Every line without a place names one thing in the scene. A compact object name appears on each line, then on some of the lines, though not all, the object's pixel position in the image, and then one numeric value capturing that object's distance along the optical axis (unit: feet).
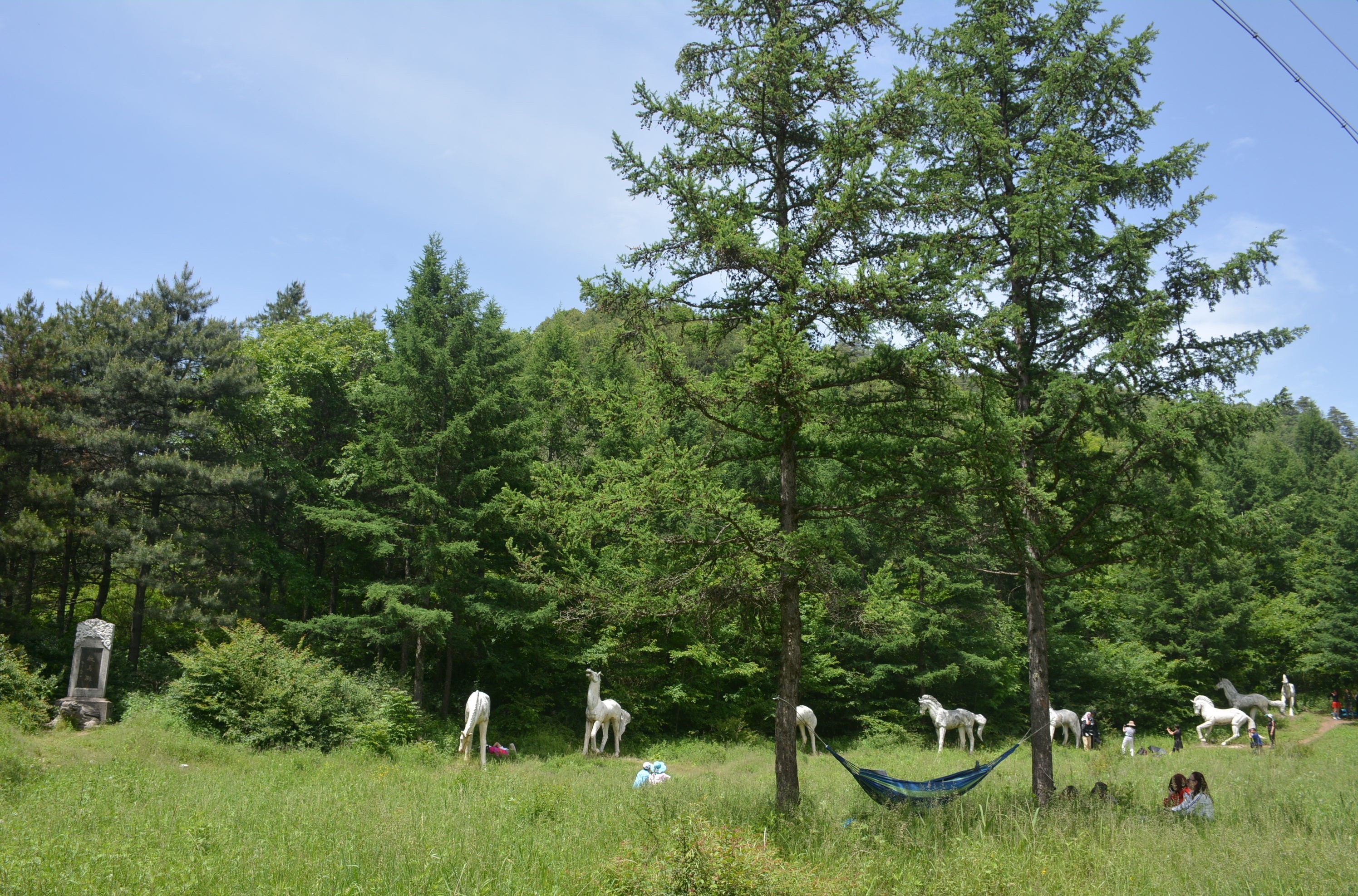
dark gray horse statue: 91.97
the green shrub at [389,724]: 50.37
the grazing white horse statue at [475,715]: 53.11
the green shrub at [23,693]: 48.78
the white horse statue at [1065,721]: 74.78
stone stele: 55.52
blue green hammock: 28.48
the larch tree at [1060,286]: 28.58
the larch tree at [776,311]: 25.67
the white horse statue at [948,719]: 72.49
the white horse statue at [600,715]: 59.72
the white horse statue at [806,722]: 66.35
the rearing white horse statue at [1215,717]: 81.25
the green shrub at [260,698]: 48.75
